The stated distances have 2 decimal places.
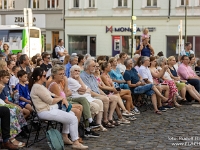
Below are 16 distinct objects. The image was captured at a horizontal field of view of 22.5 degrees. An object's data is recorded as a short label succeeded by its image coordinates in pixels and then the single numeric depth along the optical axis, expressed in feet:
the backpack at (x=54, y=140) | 26.26
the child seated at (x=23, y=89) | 31.65
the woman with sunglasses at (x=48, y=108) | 27.86
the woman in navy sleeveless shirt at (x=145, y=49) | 57.66
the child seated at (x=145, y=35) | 57.48
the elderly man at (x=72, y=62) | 44.91
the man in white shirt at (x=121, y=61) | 50.02
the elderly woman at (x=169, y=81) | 46.62
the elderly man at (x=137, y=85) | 42.68
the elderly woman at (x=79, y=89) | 33.17
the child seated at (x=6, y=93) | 28.61
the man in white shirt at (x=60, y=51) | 63.00
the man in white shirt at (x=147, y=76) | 44.56
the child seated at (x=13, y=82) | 32.91
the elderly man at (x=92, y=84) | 35.29
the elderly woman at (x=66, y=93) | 29.97
